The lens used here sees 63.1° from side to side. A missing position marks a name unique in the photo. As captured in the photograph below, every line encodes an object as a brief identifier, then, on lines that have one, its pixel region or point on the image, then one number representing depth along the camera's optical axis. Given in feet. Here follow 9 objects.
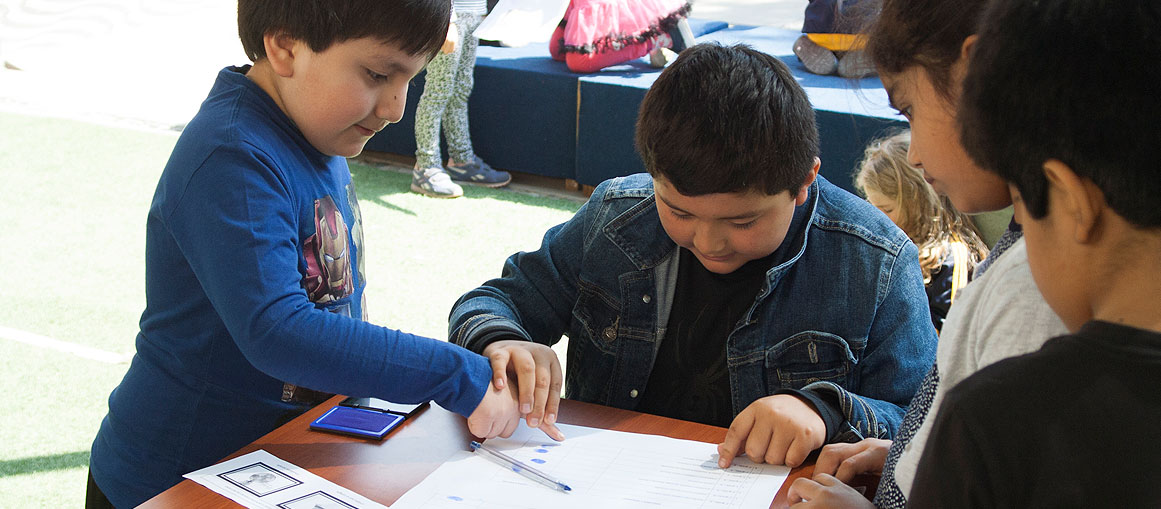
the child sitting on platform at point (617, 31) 13.53
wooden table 3.16
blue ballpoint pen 3.22
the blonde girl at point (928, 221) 7.23
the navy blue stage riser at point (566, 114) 12.19
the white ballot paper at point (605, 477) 3.12
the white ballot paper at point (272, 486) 3.07
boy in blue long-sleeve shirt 3.36
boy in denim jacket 3.75
